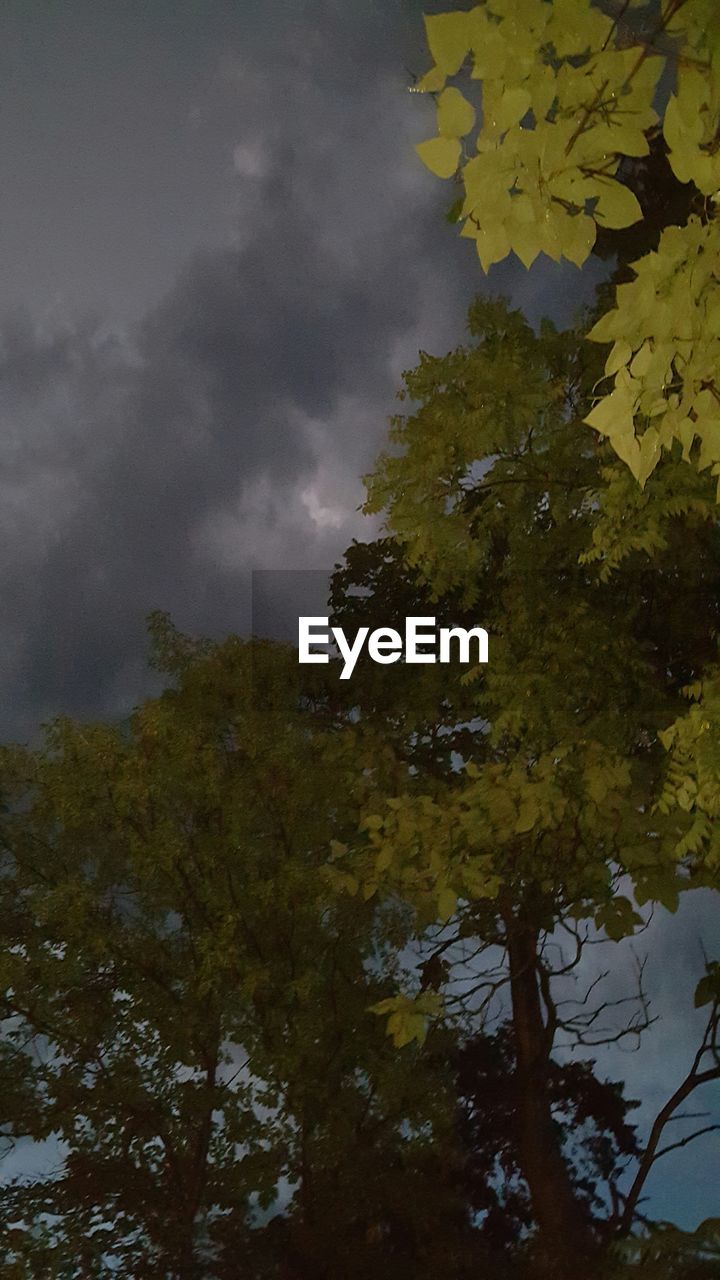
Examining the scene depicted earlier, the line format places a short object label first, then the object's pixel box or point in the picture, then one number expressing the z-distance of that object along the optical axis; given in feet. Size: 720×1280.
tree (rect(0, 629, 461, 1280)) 28.86
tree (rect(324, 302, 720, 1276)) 12.96
